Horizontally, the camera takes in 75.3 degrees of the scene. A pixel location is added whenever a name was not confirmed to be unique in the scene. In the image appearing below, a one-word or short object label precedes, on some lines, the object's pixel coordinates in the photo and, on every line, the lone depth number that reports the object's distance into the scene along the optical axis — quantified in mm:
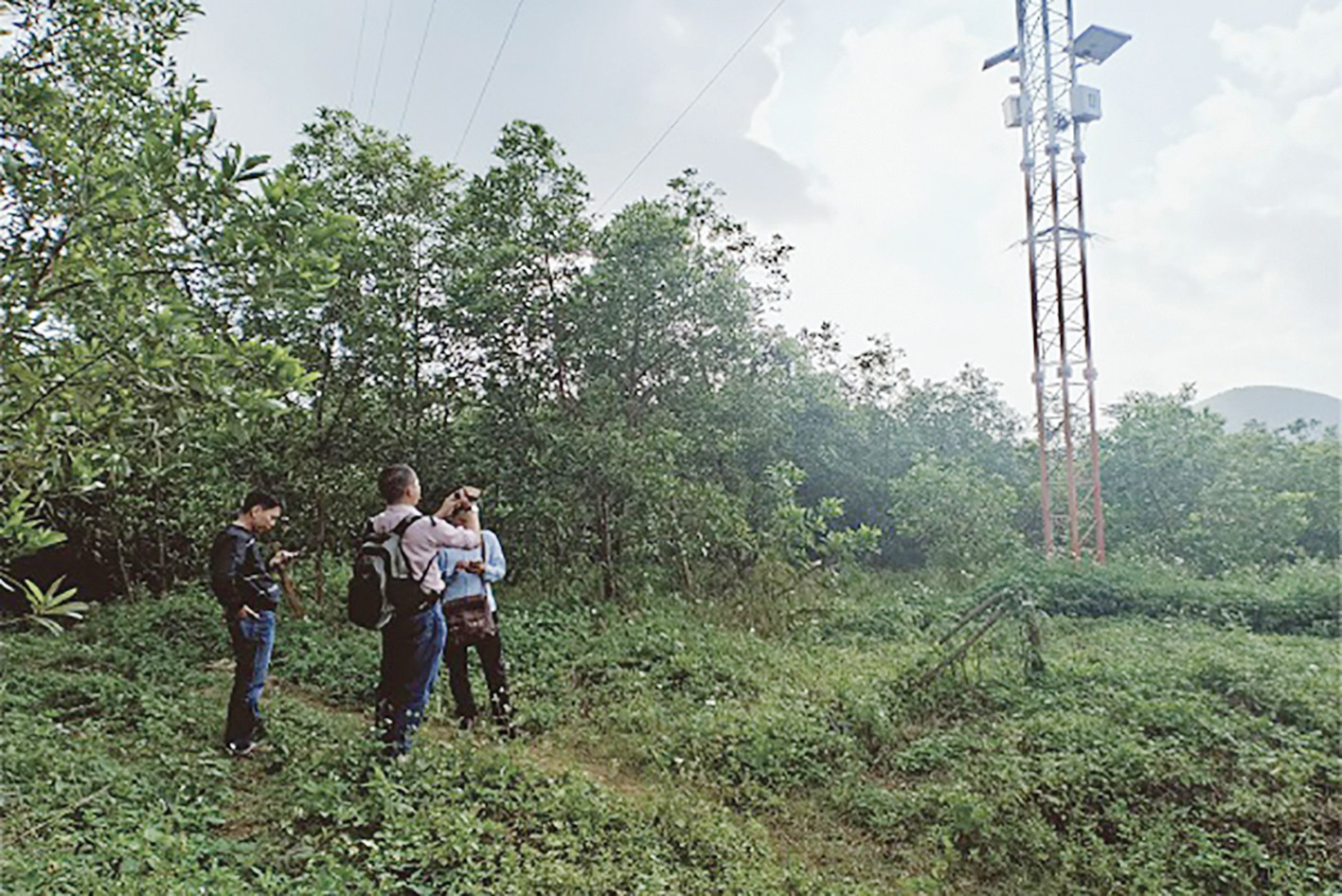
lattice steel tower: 13508
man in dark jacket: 4945
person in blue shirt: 5375
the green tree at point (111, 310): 2715
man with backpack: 4559
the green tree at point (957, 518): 14156
